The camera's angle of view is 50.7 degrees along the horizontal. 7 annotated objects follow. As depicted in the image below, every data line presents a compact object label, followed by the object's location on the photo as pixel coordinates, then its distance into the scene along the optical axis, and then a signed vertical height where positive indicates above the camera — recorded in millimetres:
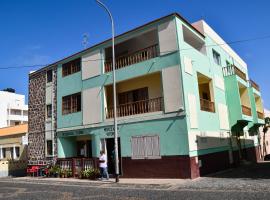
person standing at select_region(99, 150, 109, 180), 17000 -1043
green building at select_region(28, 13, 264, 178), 15898 +2787
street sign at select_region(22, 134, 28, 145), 23422 +975
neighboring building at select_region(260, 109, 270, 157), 31697 -50
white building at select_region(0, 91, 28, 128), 60812 +9415
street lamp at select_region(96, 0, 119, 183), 15375 -586
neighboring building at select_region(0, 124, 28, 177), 27672 +631
